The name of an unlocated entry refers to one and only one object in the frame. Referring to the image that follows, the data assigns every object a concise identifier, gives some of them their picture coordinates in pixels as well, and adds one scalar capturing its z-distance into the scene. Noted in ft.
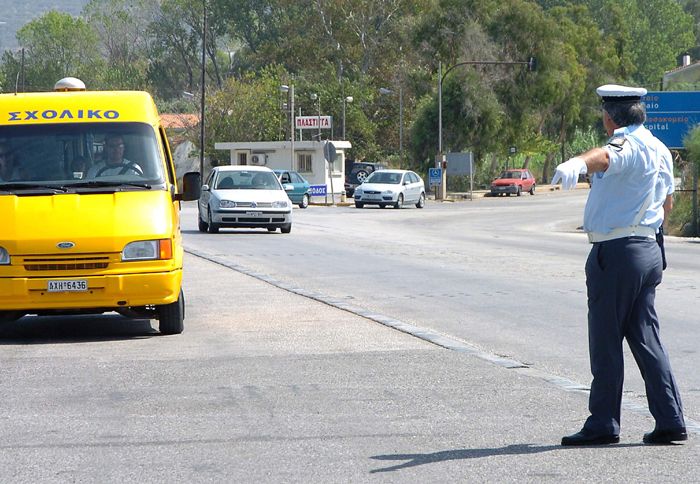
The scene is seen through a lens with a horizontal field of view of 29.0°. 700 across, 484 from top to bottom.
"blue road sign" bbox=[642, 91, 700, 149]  127.95
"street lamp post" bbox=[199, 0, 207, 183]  242.58
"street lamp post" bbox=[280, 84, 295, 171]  221.21
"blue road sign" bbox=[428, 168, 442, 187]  225.15
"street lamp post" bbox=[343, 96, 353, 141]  272.31
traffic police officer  22.08
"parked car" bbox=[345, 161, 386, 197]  248.73
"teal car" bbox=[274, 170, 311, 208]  182.71
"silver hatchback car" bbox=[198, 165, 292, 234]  104.99
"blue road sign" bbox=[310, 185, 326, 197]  212.84
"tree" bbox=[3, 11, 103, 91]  432.25
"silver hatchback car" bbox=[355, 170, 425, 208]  180.96
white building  241.76
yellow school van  37.68
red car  251.39
